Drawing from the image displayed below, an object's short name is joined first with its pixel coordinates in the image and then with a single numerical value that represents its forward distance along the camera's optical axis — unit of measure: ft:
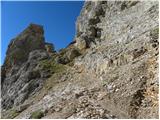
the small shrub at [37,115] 29.97
